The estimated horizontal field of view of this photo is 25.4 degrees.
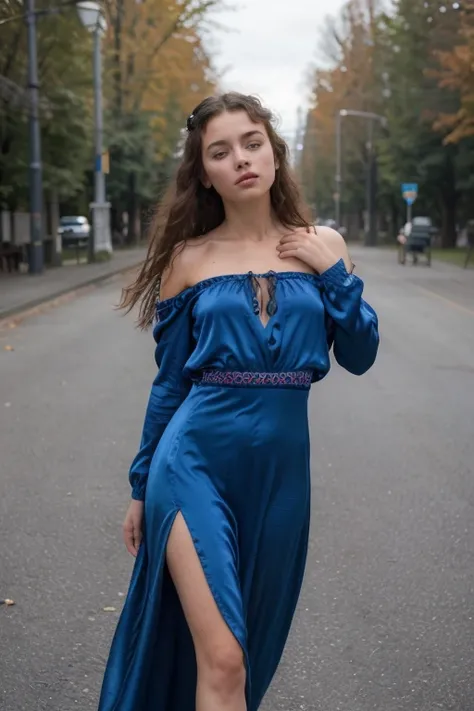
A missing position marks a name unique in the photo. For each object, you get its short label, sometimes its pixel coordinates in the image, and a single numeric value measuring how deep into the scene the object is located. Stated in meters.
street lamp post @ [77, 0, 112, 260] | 29.31
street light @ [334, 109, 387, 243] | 60.58
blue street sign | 45.38
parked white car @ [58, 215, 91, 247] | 49.94
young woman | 2.36
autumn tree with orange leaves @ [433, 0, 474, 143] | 29.53
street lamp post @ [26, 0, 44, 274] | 24.67
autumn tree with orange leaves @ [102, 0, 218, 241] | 41.56
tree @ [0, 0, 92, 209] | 27.66
